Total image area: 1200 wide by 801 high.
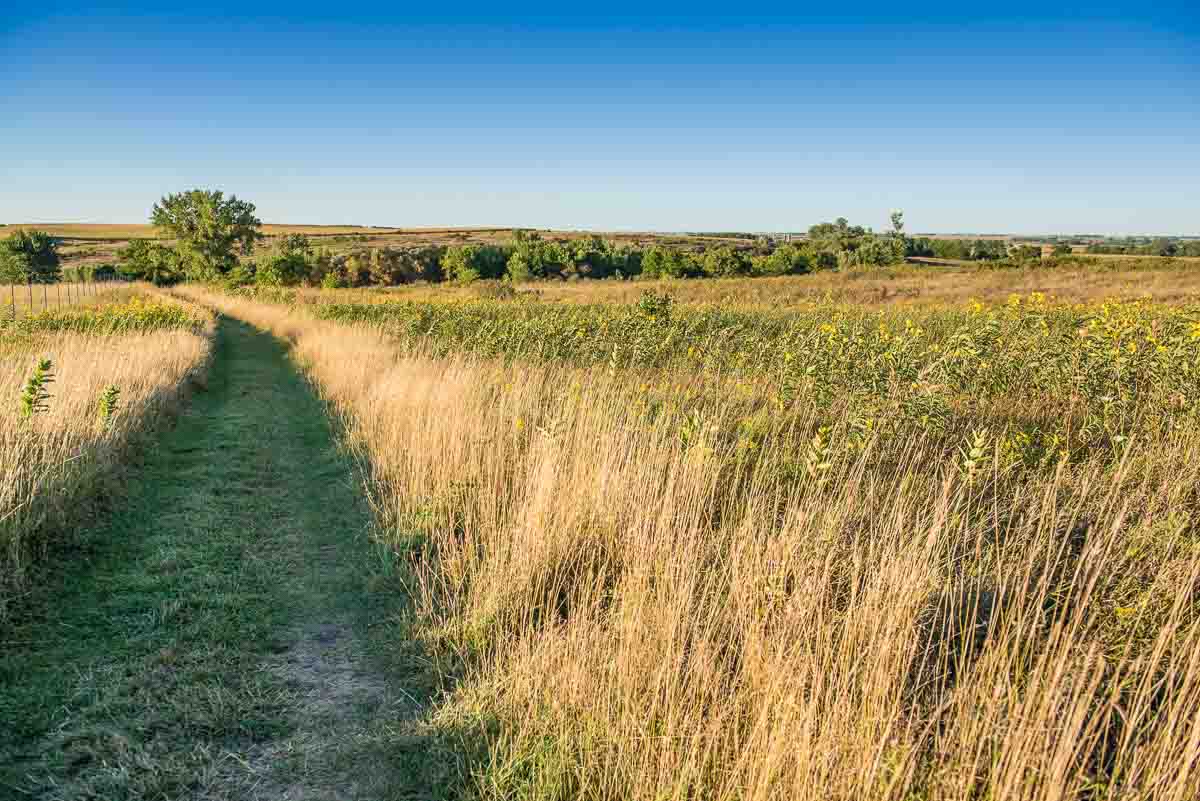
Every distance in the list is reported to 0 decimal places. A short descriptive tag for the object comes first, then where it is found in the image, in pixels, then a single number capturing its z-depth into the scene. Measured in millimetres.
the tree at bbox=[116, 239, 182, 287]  54094
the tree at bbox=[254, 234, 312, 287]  40938
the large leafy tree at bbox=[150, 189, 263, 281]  50719
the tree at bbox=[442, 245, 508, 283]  51750
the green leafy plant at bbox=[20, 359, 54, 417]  4992
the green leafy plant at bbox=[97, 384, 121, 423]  6250
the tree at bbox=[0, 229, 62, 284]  47906
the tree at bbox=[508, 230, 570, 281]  51750
